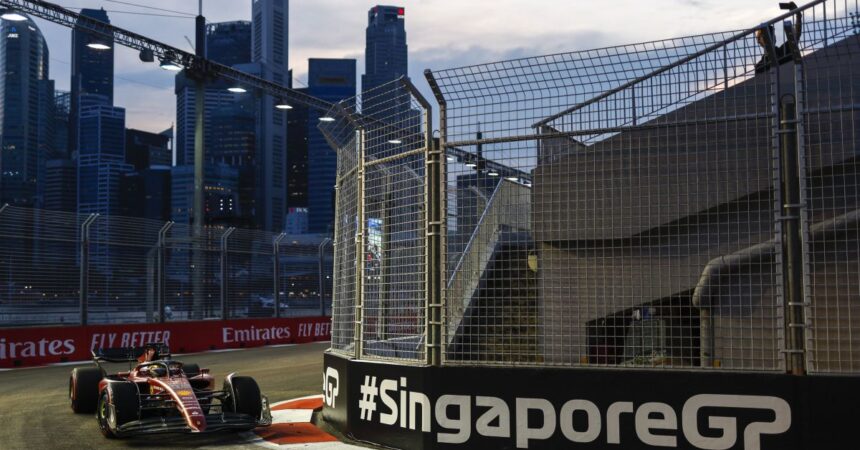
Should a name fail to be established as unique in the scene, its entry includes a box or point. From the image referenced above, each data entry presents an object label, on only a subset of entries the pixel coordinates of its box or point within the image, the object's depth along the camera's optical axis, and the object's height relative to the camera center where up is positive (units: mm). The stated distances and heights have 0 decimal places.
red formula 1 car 9109 -1557
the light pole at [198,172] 23219 +3102
